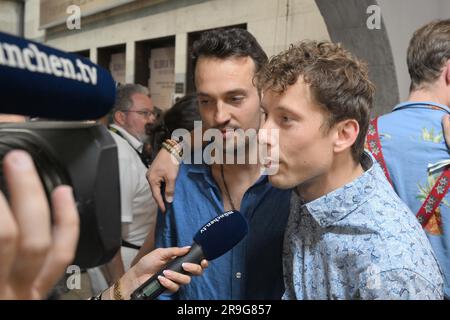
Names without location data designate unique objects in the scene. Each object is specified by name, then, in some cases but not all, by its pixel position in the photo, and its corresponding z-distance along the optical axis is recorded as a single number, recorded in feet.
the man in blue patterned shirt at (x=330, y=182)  2.72
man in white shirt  6.72
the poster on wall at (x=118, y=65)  19.60
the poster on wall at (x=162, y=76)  17.57
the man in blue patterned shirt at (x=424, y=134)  4.35
